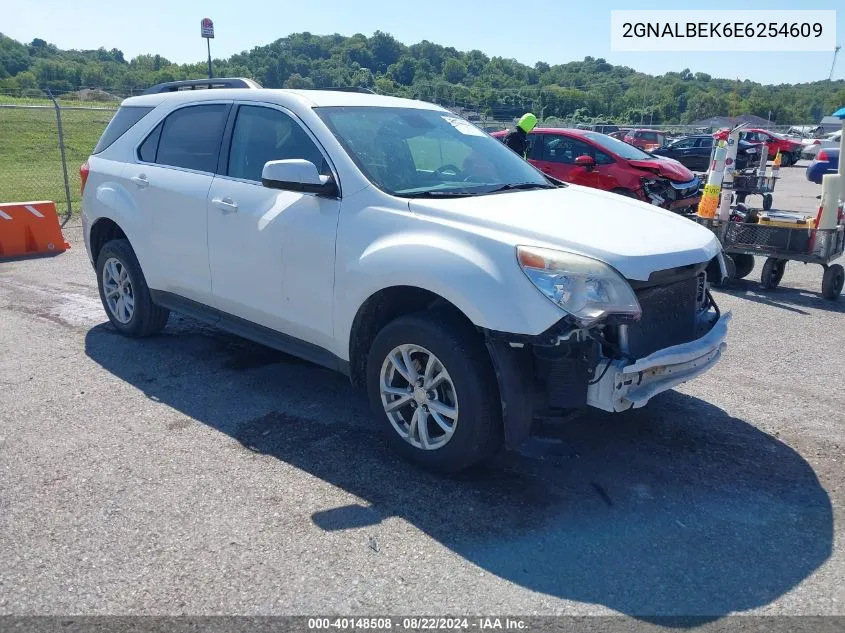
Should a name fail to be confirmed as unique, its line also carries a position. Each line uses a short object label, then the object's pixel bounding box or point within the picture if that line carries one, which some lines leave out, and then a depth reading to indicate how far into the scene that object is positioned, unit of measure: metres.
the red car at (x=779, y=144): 31.16
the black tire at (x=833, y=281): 7.98
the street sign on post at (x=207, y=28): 28.86
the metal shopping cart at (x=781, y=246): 7.98
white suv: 3.55
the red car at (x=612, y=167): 11.56
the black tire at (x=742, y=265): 9.02
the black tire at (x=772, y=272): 8.49
